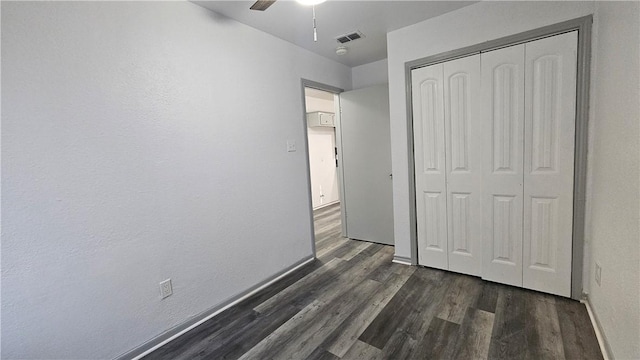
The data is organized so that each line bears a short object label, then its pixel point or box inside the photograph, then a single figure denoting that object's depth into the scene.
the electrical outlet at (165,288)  1.87
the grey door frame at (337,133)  3.02
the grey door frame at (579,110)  1.87
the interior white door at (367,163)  3.36
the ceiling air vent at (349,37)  2.69
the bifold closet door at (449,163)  2.38
